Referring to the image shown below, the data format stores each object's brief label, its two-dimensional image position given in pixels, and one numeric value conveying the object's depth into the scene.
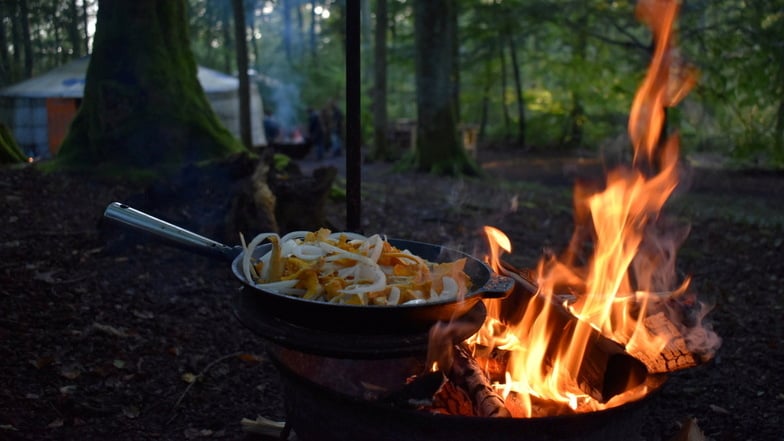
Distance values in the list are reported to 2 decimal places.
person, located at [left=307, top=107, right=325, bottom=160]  23.45
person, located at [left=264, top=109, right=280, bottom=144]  26.42
